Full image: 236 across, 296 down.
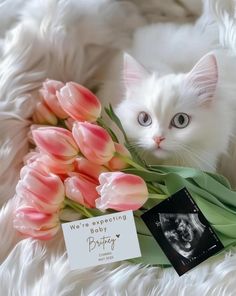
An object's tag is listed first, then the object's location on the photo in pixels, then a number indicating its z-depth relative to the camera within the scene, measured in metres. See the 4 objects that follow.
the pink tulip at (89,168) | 0.78
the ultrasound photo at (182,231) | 0.77
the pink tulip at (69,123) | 0.88
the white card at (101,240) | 0.77
